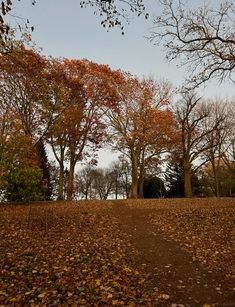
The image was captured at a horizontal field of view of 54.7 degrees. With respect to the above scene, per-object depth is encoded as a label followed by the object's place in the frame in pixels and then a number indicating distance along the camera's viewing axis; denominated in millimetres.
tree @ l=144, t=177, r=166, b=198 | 31632
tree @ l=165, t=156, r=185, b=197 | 29215
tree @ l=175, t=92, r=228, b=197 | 21952
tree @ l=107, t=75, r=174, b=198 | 21870
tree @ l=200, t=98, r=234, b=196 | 25171
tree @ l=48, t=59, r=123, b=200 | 20639
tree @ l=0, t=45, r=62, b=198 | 15130
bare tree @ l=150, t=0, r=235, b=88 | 10825
